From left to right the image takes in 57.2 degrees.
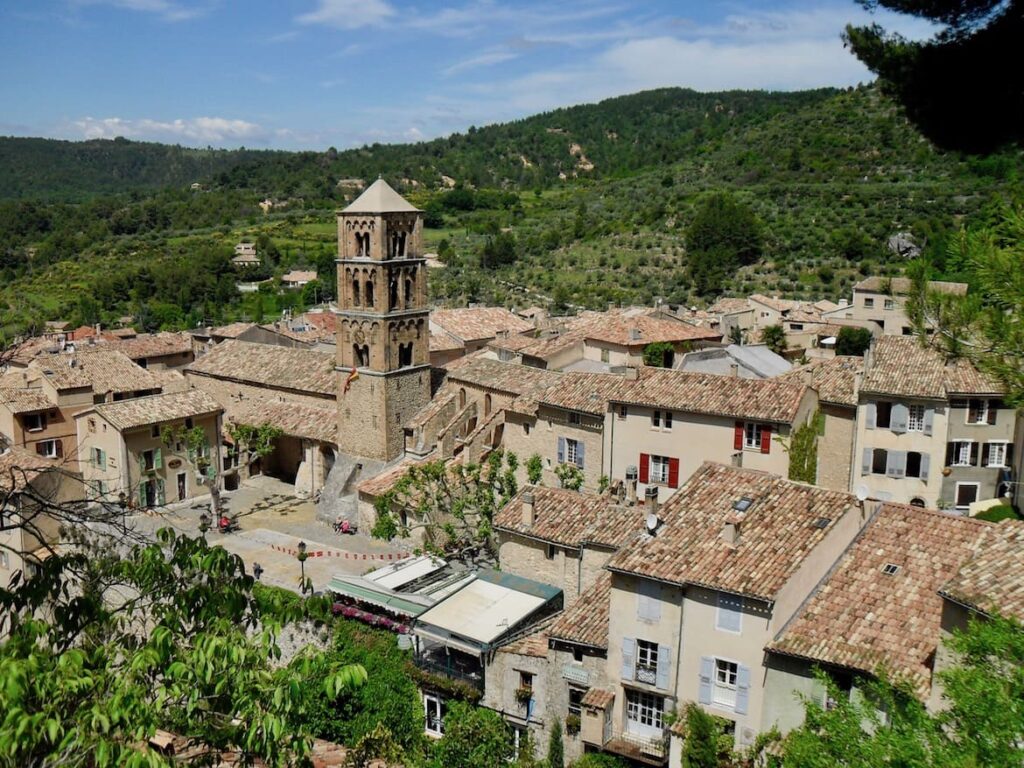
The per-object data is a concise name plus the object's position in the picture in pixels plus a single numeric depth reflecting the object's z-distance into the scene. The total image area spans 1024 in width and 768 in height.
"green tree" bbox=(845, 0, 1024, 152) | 17.53
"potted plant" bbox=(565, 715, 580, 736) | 24.17
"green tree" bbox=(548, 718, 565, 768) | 24.14
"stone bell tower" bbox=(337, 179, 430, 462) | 42.50
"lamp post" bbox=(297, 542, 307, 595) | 32.74
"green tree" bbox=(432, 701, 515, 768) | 23.36
